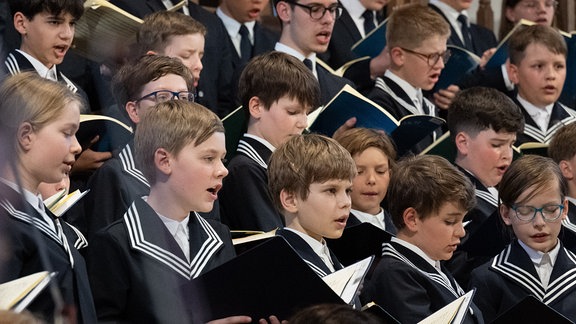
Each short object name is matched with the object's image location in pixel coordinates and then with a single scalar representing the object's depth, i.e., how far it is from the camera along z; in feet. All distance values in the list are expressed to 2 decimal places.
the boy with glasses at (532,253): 21.33
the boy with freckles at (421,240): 19.95
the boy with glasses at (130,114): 19.75
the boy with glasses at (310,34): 27.94
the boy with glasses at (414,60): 28.91
